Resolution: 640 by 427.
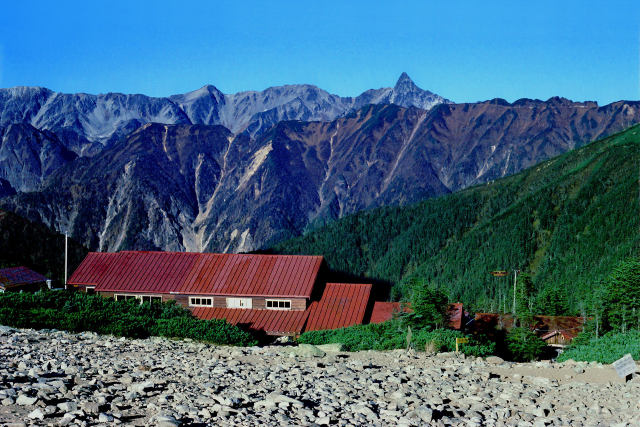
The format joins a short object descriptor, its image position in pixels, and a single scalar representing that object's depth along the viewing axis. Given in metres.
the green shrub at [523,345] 38.94
